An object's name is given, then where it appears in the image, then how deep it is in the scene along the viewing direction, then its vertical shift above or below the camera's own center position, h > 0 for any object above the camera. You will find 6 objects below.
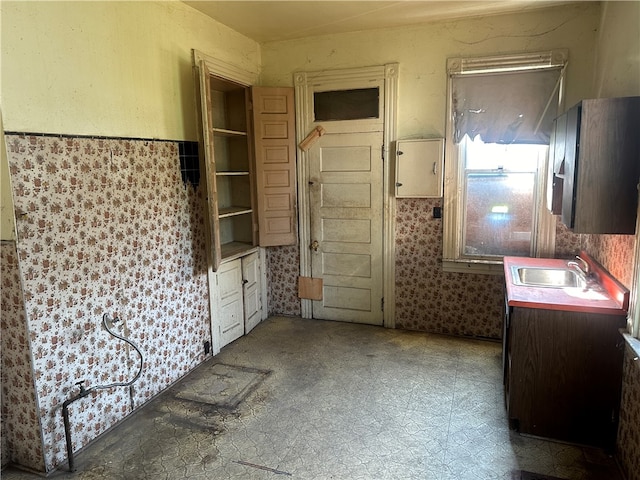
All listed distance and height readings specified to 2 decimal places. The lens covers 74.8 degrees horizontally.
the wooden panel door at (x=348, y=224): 4.05 -0.44
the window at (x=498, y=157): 3.46 +0.17
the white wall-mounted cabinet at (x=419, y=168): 3.74 +0.09
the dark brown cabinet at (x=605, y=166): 2.14 +0.05
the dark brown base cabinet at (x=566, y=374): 2.32 -1.13
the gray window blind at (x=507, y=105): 3.44 +0.59
